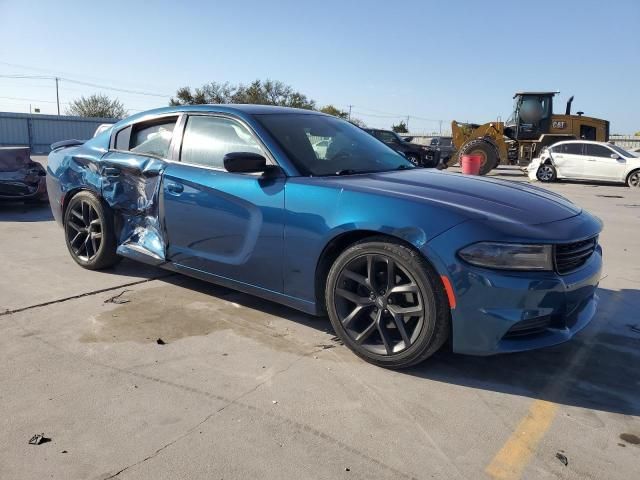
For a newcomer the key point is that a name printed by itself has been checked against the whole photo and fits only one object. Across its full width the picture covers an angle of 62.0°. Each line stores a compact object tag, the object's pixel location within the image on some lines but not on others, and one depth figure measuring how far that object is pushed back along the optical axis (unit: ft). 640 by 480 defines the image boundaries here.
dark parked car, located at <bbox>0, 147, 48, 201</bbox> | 29.25
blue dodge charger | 9.32
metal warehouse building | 97.55
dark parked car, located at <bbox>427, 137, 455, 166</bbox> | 79.32
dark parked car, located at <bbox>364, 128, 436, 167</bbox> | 58.39
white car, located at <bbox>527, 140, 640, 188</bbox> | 53.57
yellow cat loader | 70.33
